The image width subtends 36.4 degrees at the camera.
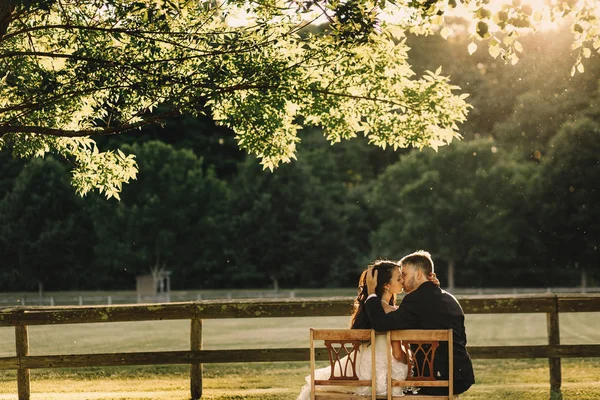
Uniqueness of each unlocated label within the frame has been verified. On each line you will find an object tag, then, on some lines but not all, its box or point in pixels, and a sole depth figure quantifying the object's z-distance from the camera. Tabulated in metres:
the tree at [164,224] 63.75
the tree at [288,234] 64.81
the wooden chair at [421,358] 6.30
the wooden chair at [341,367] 6.39
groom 6.62
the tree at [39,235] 64.00
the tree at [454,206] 60.72
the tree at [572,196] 55.03
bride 6.78
